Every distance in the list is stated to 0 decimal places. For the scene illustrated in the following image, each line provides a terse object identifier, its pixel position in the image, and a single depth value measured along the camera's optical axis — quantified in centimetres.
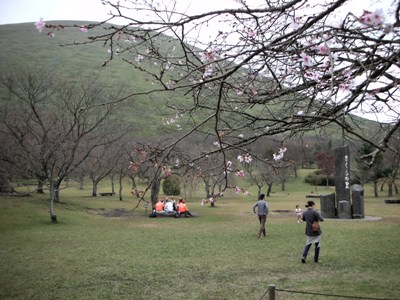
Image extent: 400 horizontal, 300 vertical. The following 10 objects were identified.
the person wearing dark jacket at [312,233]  912
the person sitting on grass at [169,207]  2280
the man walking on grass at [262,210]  1311
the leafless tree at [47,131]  2016
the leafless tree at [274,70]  321
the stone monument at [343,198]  1964
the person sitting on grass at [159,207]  2300
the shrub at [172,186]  3769
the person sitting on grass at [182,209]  2222
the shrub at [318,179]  5033
